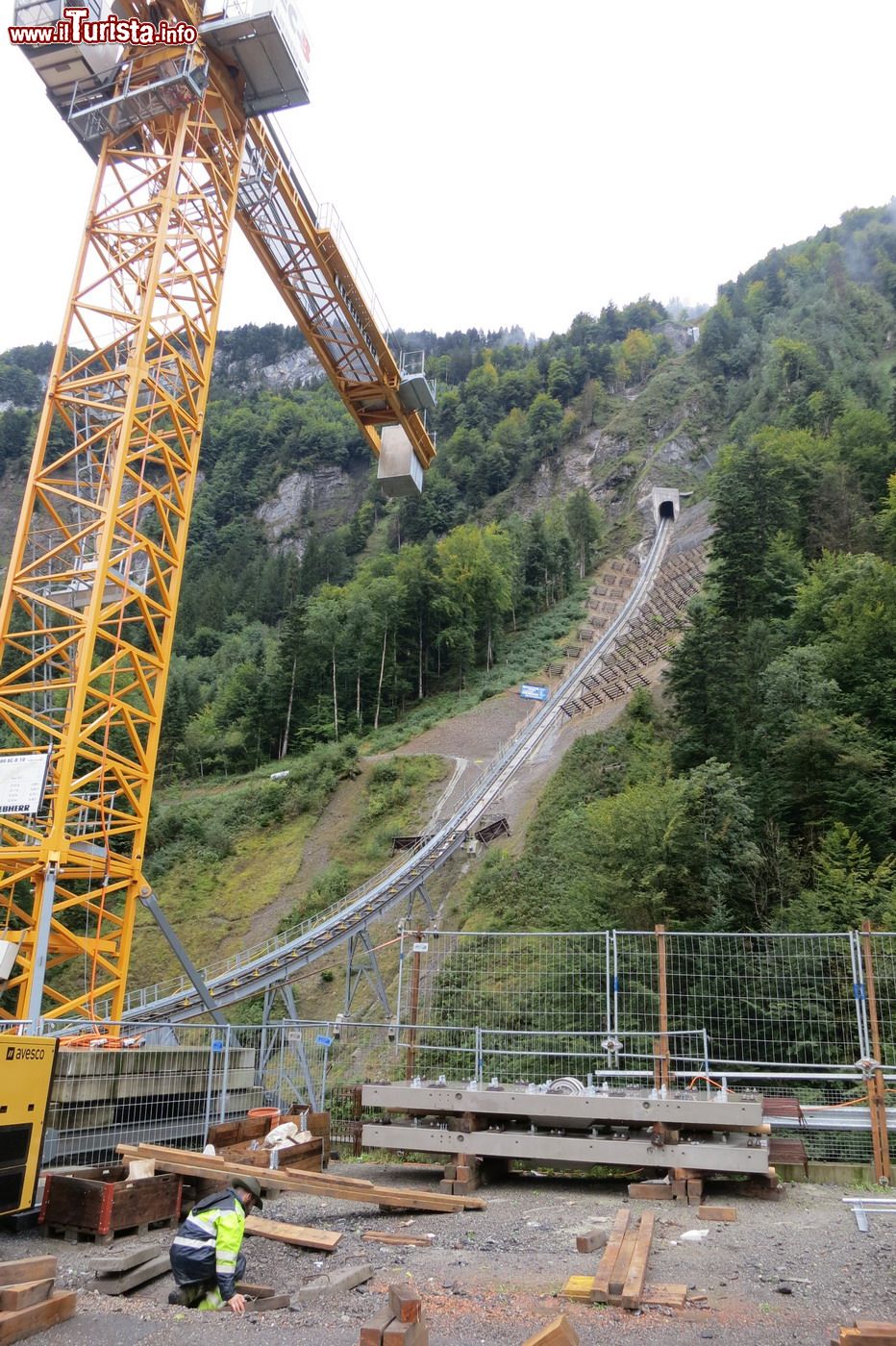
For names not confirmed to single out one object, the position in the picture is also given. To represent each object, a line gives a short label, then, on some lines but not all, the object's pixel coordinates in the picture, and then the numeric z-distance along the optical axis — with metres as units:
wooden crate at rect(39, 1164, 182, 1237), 7.05
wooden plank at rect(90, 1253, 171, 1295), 5.81
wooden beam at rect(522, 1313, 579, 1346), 3.79
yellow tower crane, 14.33
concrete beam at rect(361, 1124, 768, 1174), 8.41
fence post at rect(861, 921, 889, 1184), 8.87
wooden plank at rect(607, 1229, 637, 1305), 5.29
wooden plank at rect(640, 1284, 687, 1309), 5.23
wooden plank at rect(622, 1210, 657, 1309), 5.20
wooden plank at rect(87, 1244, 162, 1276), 5.88
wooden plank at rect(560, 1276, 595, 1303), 5.37
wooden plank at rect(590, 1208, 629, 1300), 5.33
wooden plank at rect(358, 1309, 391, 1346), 3.97
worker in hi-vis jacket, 5.52
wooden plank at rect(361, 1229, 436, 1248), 6.93
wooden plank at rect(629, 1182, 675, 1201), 8.62
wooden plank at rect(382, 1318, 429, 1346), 3.91
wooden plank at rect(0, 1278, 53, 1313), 4.99
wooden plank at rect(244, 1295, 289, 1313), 5.38
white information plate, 13.65
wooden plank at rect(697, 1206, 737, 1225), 7.62
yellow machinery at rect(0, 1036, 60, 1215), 6.73
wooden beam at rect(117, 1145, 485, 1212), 7.86
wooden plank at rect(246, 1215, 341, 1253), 6.61
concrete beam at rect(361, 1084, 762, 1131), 8.56
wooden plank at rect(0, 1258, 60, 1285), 5.47
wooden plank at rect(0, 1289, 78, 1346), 4.83
